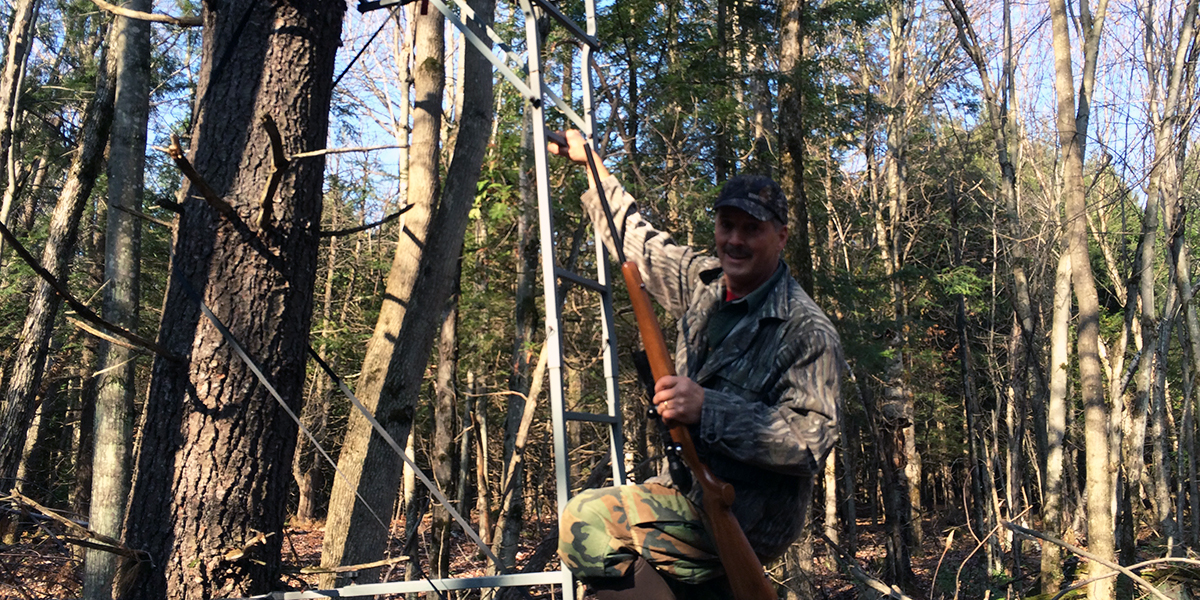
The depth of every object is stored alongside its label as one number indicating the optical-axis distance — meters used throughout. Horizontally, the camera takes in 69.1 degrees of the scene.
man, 2.24
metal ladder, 2.49
